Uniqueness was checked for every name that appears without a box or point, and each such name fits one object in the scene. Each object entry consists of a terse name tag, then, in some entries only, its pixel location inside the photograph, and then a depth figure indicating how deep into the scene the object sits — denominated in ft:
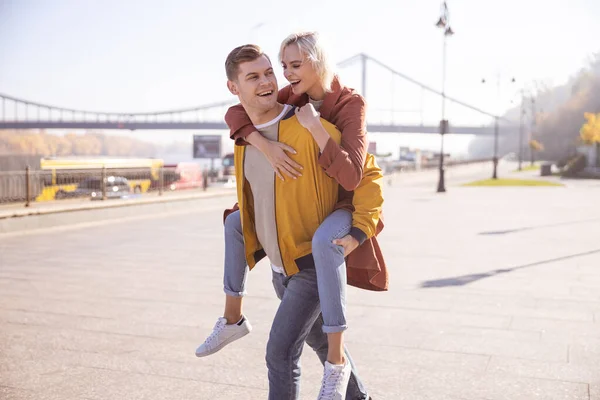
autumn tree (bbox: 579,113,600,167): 154.61
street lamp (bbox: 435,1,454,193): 94.38
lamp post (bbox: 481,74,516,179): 133.53
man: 8.53
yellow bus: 54.13
